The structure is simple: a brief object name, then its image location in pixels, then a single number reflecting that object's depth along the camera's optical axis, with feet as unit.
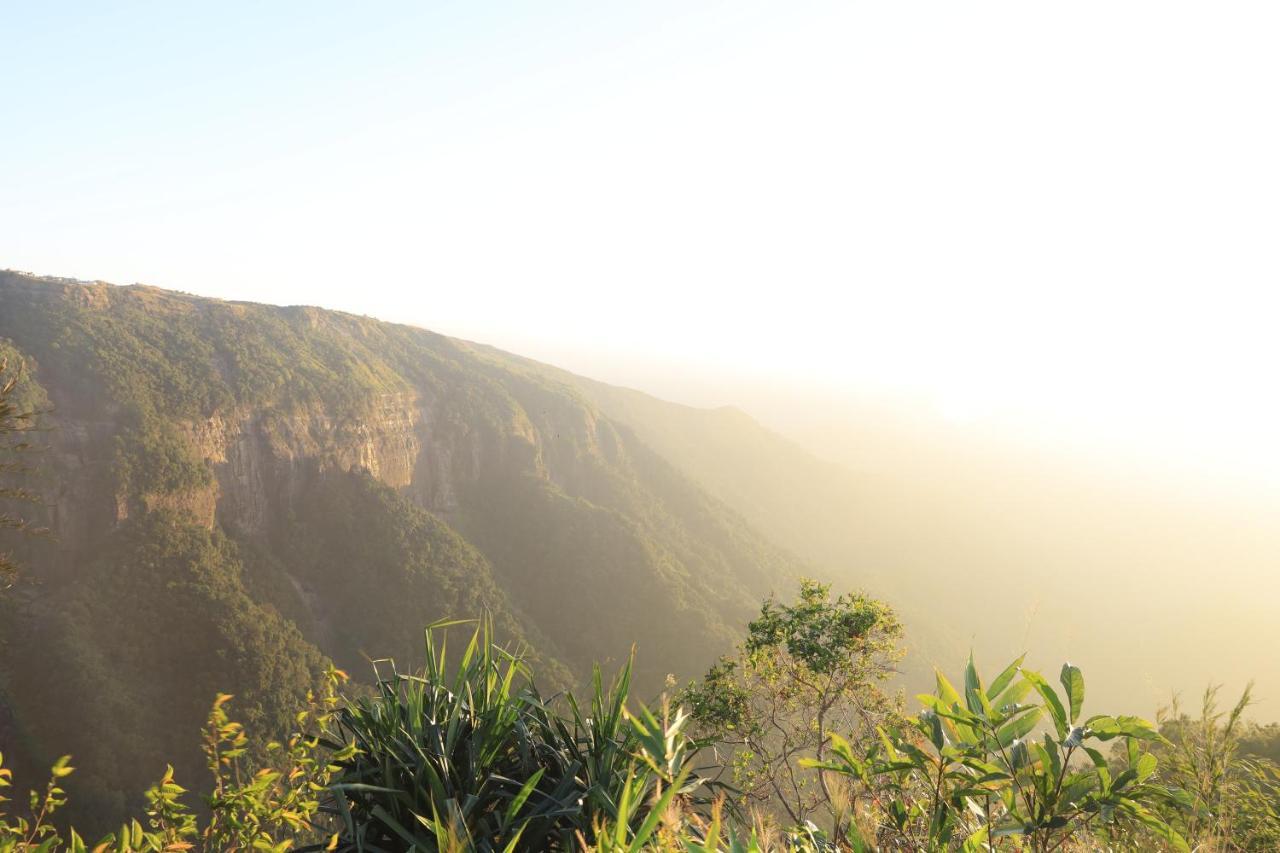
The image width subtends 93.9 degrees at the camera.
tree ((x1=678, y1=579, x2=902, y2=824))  35.09
